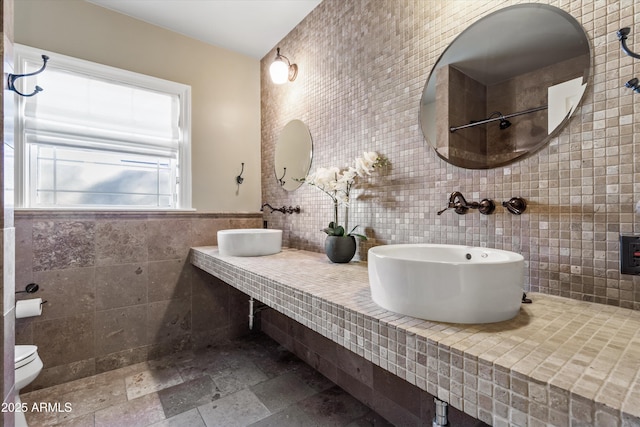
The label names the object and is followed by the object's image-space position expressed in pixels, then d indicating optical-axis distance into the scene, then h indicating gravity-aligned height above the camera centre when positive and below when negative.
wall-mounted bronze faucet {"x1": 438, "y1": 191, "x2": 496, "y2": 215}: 1.17 +0.04
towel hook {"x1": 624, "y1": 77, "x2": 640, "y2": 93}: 0.79 +0.35
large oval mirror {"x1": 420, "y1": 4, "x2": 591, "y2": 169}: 1.01 +0.50
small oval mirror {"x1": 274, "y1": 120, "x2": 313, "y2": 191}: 2.23 +0.47
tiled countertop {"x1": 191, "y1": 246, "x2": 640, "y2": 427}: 0.48 -0.28
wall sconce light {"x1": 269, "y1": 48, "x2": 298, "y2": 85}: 2.27 +1.12
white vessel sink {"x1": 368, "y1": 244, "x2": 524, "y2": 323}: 0.73 -0.19
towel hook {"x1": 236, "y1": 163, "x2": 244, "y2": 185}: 2.68 +0.32
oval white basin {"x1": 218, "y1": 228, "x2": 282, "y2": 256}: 1.92 -0.19
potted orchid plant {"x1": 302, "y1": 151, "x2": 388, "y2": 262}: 1.58 +0.15
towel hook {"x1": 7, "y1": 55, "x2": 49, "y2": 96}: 1.41 +0.74
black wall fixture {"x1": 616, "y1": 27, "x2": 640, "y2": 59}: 0.77 +0.46
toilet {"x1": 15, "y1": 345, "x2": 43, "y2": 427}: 1.35 -0.74
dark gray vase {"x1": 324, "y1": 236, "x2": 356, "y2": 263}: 1.61 -0.19
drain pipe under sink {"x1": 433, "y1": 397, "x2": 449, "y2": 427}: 0.90 -0.61
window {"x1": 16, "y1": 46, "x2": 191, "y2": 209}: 1.89 +0.55
